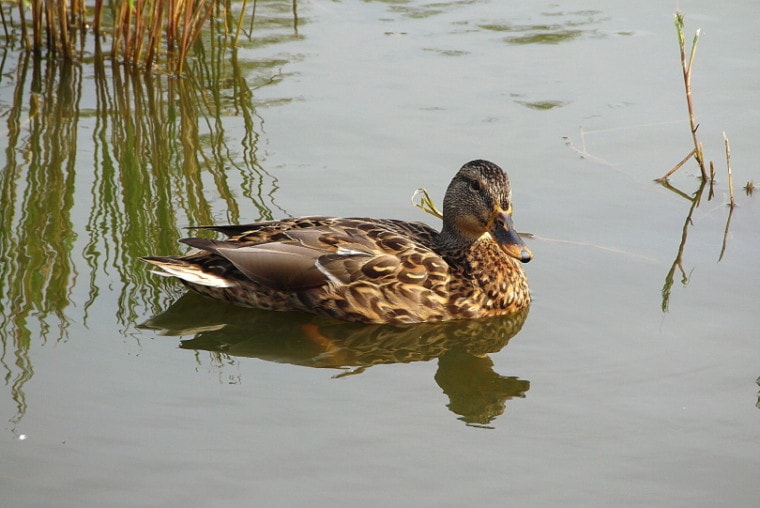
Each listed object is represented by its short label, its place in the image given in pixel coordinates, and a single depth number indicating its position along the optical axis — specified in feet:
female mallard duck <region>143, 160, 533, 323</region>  44.21
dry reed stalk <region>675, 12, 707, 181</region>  53.26
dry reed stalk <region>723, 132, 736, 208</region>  51.37
